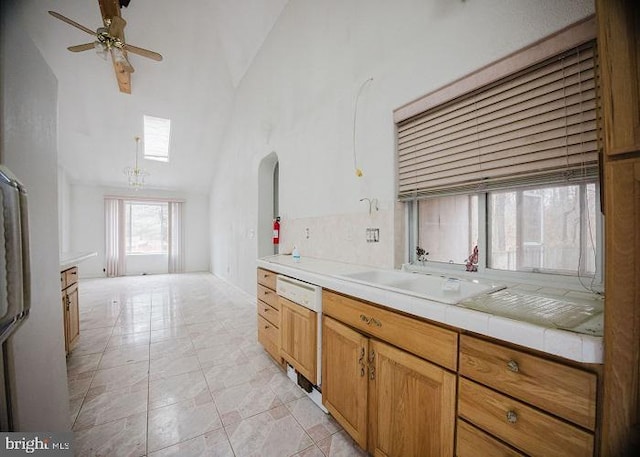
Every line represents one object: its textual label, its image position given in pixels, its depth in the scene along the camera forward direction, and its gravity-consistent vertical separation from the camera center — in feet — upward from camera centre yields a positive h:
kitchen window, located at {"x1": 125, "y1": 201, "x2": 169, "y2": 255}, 23.53 +0.32
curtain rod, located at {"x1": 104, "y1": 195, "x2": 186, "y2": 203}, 22.52 +2.86
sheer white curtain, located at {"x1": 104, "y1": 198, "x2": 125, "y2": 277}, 22.25 -0.58
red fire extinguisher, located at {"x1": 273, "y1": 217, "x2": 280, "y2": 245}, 11.55 -0.02
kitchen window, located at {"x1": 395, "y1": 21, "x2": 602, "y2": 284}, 3.62 +1.07
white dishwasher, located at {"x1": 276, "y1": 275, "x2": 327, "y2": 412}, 5.44 -1.59
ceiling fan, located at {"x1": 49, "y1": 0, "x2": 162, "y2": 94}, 8.97 +7.12
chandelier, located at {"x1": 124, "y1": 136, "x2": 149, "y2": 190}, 18.66 +4.49
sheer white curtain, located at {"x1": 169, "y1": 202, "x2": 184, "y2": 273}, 24.67 -1.01
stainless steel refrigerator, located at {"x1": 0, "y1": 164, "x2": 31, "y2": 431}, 1.85 -0.16
